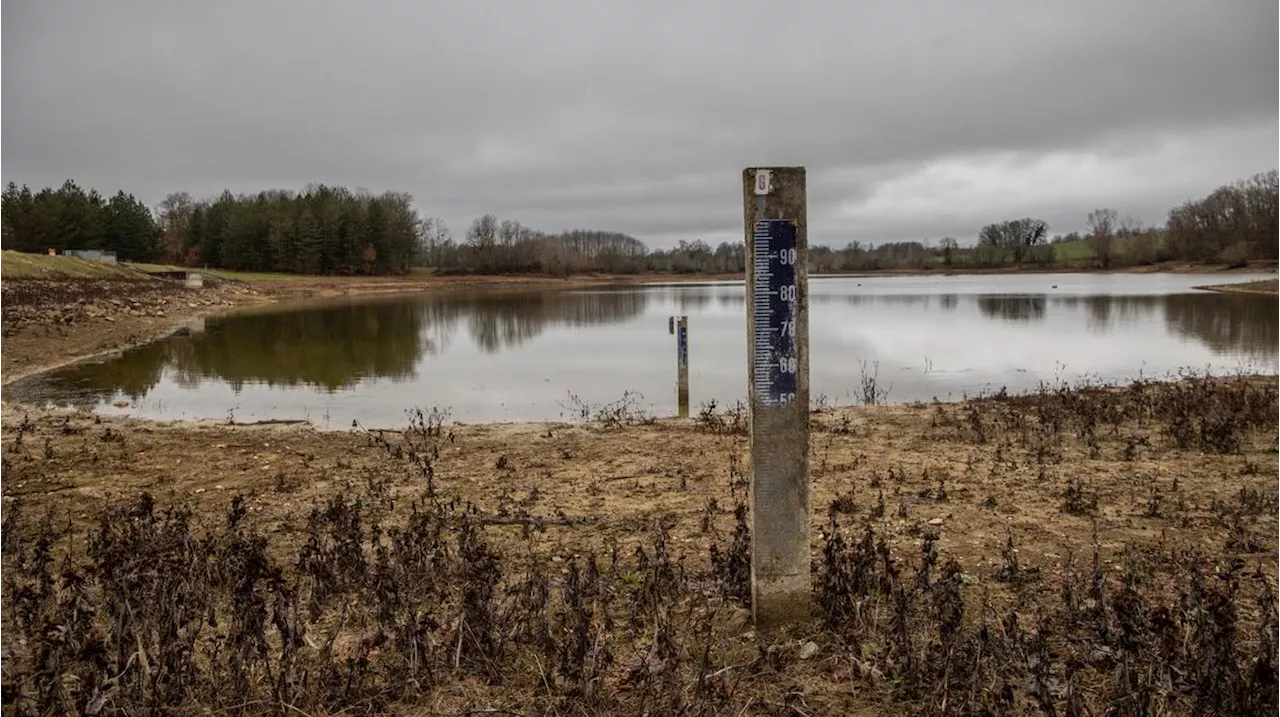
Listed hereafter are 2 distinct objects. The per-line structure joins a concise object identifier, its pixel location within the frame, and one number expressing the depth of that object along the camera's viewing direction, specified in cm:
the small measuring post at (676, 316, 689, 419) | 1324
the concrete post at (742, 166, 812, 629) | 379
